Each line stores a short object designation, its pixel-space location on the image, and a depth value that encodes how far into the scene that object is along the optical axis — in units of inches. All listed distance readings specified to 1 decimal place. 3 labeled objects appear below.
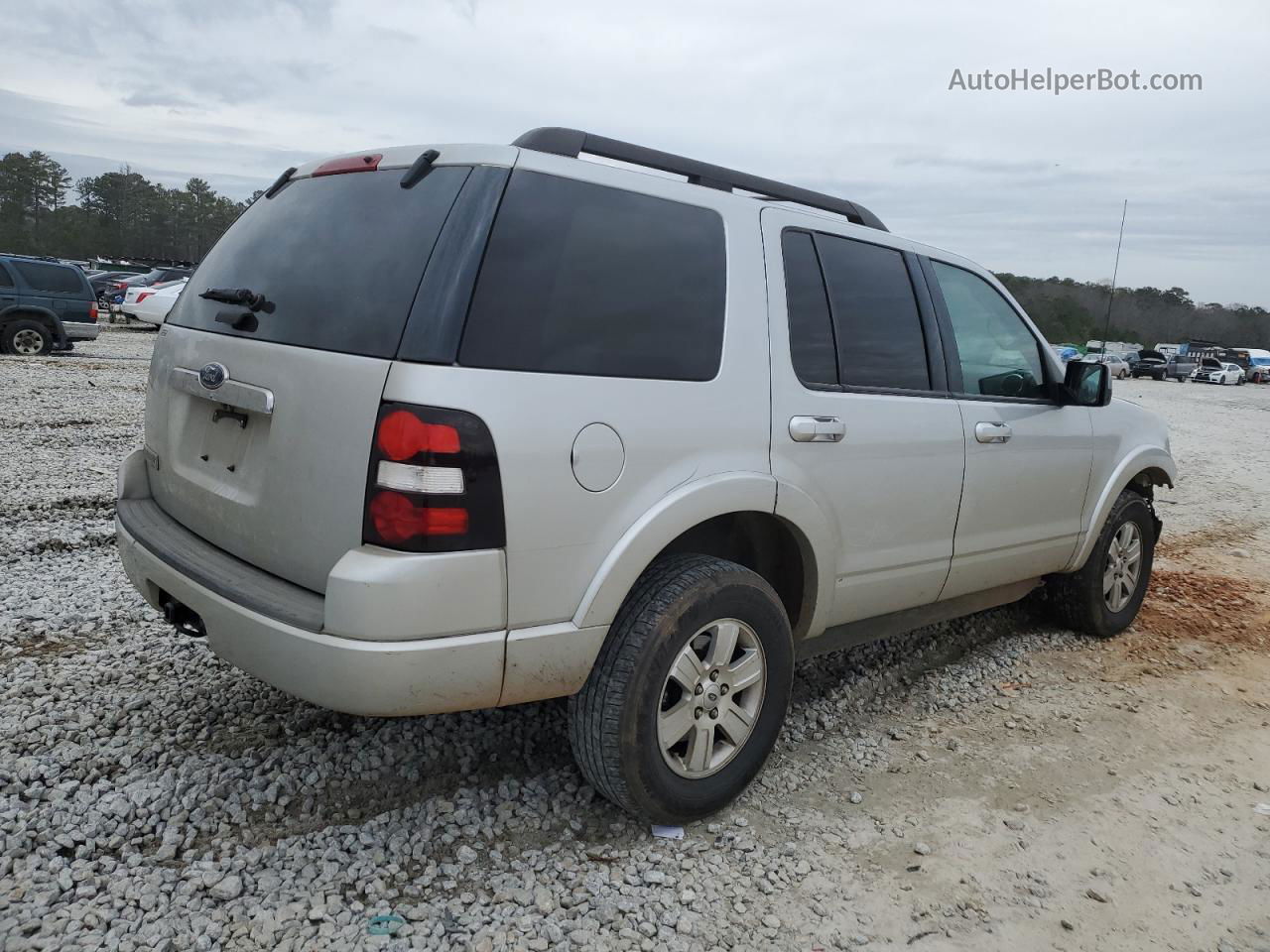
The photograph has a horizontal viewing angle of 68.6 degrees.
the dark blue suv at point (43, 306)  626.2
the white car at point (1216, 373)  1920.5
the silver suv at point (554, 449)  88.9
